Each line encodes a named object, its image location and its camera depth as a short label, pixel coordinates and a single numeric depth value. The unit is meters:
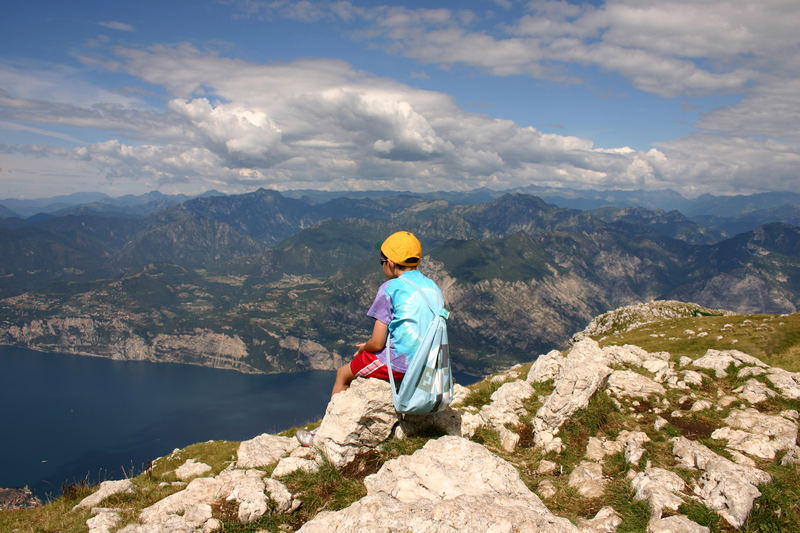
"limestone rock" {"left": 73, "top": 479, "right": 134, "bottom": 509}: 9.93
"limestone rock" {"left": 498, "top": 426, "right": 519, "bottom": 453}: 11.20
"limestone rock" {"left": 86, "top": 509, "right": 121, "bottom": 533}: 8.14
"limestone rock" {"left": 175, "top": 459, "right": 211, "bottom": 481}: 13.39
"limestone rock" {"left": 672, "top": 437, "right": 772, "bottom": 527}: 7.16
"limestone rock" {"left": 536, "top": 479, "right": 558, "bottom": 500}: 8.59
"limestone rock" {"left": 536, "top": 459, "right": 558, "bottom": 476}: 9.83
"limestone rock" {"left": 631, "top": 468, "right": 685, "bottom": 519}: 7.38
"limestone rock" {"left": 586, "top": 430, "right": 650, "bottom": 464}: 9.95
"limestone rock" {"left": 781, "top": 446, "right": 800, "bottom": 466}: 9.37
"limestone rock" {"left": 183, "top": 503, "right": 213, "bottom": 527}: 7.76
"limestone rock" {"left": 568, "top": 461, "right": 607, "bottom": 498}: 8.54
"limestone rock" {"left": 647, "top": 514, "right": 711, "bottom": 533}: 6.68
